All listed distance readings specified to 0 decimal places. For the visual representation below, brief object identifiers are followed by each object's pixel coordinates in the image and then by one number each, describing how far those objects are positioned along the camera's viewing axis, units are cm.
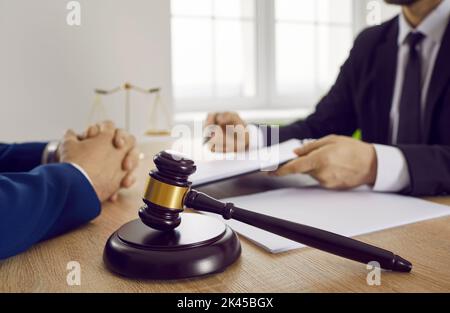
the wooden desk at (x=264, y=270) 41
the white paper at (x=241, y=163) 79
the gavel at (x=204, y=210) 43
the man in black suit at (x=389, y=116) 83
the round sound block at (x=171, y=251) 42
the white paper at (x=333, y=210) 57
